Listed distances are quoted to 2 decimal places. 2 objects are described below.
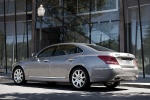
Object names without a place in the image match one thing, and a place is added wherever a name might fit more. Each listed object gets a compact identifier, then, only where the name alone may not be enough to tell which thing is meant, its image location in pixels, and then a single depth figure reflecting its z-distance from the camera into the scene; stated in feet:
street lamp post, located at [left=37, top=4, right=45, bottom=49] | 55.62
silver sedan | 33.27
